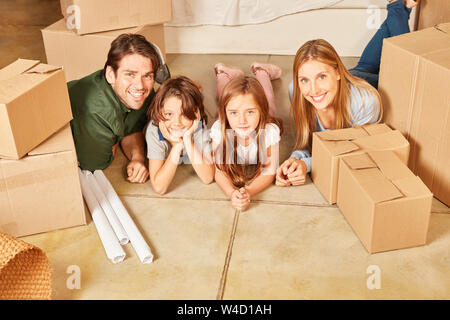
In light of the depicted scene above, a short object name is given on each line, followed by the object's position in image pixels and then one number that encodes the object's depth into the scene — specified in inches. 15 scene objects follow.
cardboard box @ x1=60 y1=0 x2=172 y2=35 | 87.4
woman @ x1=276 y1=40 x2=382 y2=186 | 68.1
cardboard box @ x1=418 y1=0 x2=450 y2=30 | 88.6
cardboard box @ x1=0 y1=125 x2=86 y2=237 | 57.6
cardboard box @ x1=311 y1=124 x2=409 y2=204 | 63.9
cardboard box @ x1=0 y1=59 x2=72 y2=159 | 54.2
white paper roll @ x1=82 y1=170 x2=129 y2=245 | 60.9
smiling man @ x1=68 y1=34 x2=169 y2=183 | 69.3
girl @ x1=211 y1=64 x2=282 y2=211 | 65.2
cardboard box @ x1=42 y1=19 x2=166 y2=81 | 90.2
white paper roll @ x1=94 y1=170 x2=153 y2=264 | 57.6
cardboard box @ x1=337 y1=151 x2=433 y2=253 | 55.2
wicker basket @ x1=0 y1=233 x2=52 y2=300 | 51.1
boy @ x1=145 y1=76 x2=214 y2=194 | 66.2
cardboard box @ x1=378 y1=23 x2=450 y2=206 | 61.7
